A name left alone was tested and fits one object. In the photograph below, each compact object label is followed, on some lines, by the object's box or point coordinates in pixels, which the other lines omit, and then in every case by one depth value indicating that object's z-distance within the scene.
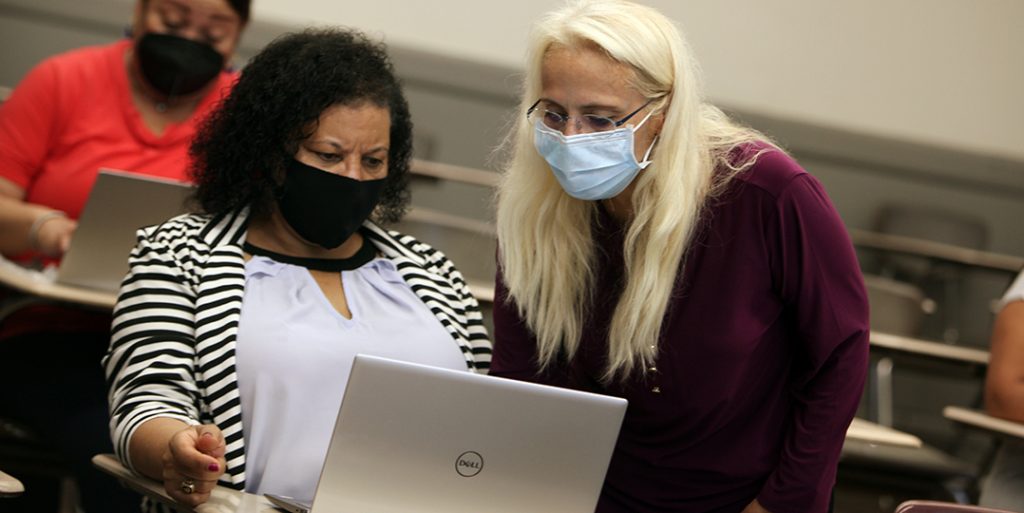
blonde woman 3.37
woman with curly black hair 3.58
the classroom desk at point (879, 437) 4.74
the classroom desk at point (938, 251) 9.54
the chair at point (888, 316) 7.23
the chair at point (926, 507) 3.08
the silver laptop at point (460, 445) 2.94
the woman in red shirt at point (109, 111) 5.41
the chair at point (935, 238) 10.27
